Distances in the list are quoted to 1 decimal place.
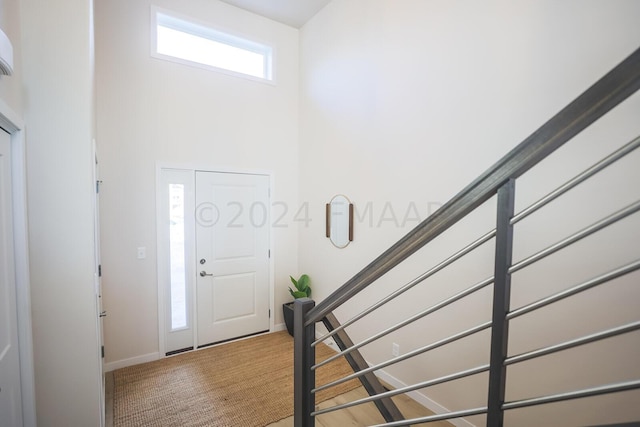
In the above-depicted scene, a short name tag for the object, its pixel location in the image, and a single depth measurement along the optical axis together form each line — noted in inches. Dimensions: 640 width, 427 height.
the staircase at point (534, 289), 25.0
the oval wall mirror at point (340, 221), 129.6
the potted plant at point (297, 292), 150.7
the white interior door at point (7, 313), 51.7
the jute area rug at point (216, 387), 93.7
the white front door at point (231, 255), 139.7
